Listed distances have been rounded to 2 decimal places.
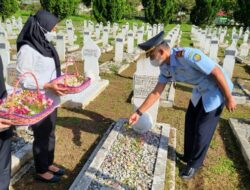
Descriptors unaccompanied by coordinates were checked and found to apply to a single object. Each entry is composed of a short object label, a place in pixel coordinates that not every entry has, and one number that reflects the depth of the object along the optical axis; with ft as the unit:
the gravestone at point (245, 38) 40.96
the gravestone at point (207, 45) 31.50
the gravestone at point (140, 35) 32.92
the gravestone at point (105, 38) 32.28
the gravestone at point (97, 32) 38.78
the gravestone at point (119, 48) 24.43
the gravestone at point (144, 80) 11.24
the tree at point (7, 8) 48.34
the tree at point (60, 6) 53.97
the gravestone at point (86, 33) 26.32
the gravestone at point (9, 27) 37.53
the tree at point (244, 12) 63.66
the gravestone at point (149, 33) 37.57
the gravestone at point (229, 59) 18.62
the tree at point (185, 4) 98.44
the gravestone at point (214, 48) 26.13
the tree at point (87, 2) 111.58
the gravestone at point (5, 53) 15.75
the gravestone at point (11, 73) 15.05
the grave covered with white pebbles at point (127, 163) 7.64
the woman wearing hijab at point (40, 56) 6.50
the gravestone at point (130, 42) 28.51
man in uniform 6.77
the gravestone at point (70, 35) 31.81
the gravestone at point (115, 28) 42.58
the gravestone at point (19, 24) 41.75
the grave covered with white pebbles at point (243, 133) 9.91
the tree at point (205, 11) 68.02
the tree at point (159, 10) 59.33
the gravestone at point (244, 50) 31.02
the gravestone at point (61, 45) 23.31
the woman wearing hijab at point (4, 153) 5.42
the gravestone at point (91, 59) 16.47
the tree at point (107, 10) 51.77
